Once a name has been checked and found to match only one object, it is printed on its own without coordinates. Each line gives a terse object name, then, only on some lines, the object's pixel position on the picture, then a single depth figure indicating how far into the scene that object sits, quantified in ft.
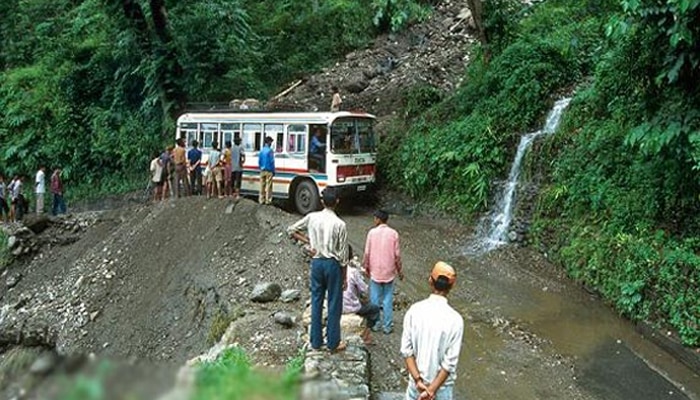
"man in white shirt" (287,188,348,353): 20.26
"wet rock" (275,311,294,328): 26.22
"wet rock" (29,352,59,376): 5.06
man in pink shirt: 24.61
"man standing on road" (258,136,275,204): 46.44
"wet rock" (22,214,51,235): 56.18
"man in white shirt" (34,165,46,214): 61.72
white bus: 47.44
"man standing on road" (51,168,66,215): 60.70
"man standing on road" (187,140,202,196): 51.55
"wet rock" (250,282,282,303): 30.04
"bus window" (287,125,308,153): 48.11
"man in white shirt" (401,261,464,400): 13.57
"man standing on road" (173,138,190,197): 50.52
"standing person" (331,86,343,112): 57.41
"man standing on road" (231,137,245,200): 48.08
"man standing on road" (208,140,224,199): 48.32
